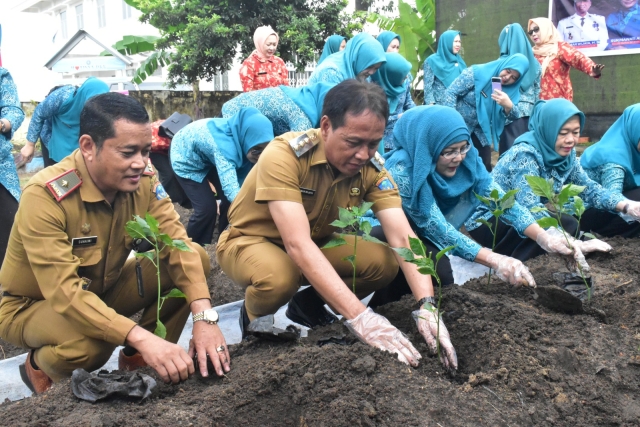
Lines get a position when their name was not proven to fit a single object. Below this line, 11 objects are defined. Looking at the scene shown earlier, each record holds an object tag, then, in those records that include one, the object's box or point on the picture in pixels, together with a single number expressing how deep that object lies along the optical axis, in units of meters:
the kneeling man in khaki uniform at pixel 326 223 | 2.17
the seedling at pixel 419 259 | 2.02
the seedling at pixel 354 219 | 2.18
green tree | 7.99
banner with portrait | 7.18
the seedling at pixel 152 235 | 1.95
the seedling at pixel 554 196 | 2.46
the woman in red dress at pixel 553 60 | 5.98
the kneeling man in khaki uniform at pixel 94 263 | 1.91
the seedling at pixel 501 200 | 2.65
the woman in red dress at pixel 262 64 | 5.85
